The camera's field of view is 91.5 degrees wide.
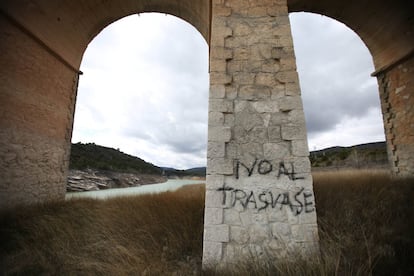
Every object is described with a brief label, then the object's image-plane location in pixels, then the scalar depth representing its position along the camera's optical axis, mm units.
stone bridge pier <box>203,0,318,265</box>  2768
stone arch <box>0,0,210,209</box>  4922
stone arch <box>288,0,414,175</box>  6191
